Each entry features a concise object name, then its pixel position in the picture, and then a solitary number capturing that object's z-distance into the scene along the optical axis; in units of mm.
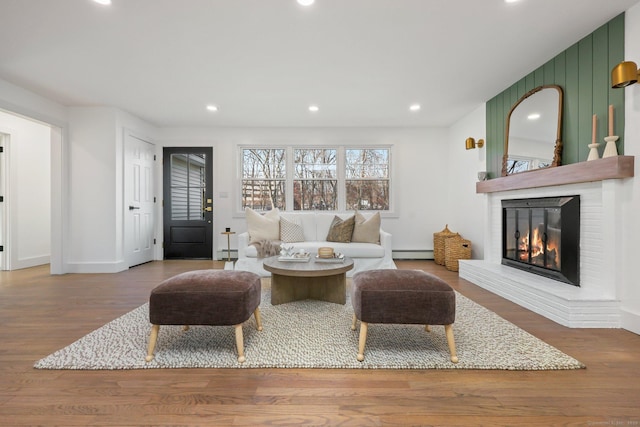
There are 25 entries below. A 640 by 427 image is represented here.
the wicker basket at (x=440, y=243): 4785
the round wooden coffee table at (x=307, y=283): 2631
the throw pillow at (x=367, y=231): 4203
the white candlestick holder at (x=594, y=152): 2395
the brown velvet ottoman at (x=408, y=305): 1738
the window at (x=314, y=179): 5395
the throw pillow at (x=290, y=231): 4242
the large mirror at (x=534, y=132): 2900
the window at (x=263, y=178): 5379
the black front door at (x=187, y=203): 5344
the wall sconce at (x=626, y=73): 2067
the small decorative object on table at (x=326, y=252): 3039
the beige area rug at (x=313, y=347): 1693
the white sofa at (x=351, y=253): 3836
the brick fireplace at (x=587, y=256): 2250
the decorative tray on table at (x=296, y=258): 2941
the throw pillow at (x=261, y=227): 4168
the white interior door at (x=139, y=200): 4570
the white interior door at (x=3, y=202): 4520
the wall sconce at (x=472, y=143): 4238
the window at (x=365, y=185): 5406
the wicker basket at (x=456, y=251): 4344
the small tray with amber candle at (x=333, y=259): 2871
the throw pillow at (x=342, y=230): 4195
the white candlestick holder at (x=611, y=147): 2270
